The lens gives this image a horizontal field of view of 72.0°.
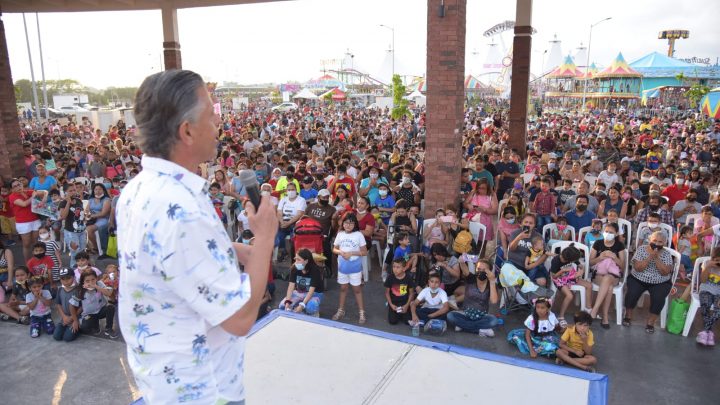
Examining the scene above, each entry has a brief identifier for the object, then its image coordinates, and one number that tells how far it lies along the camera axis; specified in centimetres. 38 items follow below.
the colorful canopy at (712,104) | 1659
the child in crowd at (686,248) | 629
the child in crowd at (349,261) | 598
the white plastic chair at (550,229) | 675
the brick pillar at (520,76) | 1222
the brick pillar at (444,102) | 683
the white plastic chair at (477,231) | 701
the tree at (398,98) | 2562
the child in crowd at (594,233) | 618
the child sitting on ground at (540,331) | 496
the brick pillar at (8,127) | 950
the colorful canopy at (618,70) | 3962
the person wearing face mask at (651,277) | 546
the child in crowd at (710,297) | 509
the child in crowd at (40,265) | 621
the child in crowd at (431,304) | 558
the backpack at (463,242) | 632
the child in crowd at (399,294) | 570
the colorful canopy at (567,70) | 4502
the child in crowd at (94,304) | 551
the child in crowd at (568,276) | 565
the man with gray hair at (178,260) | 115
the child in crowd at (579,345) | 464
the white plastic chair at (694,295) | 525
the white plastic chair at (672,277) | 550
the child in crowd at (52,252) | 652
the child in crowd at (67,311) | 547
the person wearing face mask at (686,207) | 727
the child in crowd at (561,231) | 671
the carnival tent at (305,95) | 3722
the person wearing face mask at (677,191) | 780
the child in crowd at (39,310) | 566
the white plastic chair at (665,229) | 652
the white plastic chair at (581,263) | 571
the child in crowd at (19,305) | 597
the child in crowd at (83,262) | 572
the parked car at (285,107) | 4341
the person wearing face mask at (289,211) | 759
